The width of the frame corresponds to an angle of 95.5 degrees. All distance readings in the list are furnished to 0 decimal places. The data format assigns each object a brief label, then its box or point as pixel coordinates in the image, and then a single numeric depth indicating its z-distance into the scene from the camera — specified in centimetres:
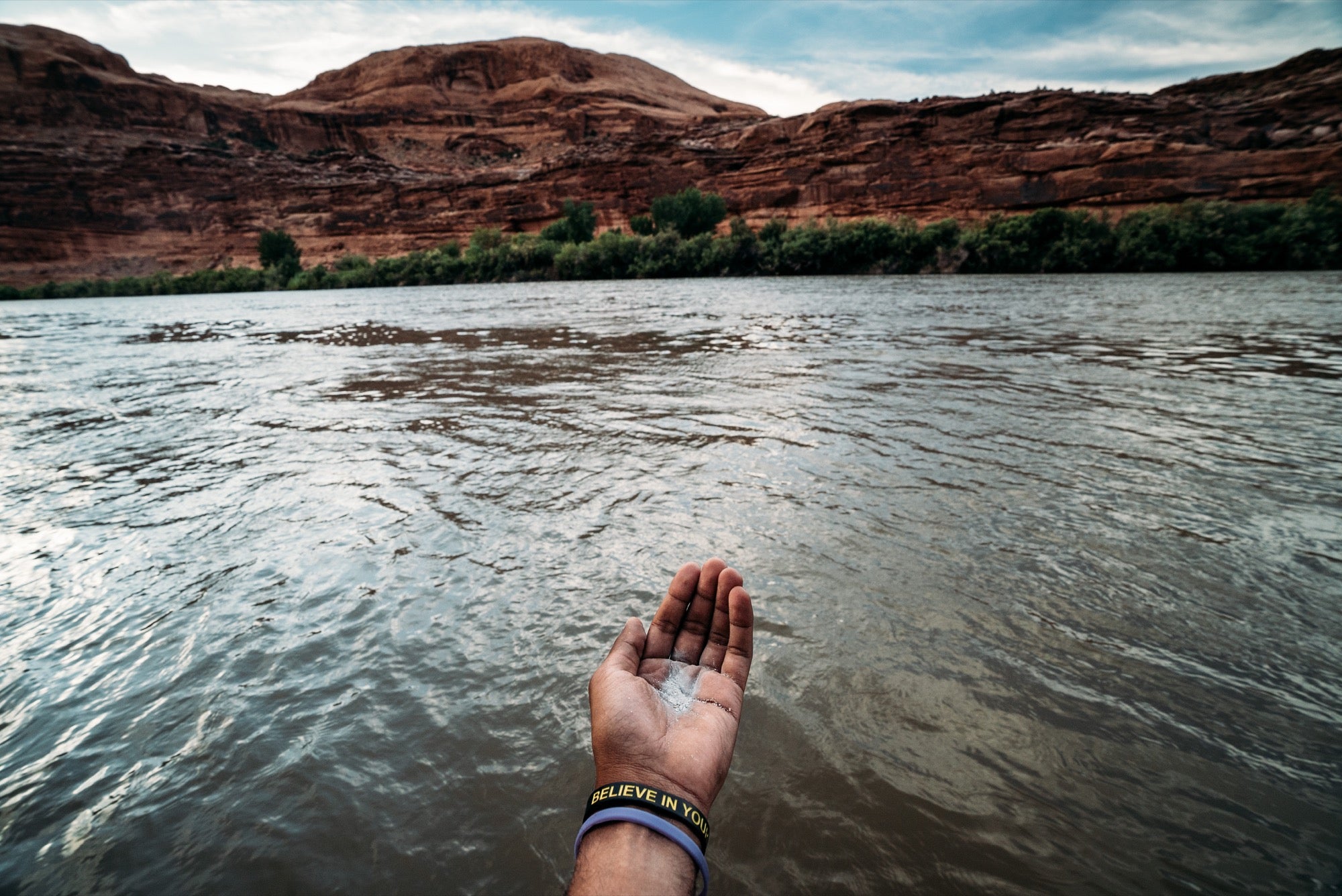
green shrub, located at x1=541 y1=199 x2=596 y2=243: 5438
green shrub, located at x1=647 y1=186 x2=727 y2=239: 5169
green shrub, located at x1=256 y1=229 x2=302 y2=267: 5750
